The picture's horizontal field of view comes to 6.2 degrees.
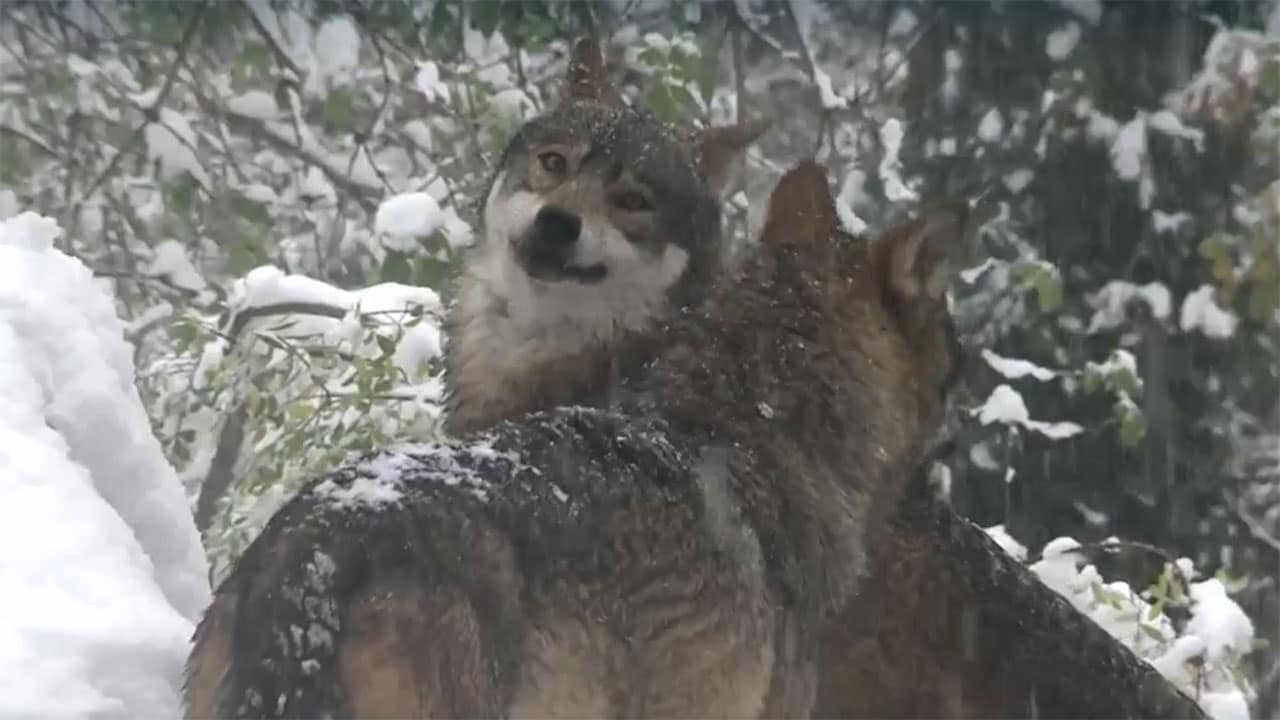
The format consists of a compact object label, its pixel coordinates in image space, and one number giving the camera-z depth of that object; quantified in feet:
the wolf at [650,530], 29.57
